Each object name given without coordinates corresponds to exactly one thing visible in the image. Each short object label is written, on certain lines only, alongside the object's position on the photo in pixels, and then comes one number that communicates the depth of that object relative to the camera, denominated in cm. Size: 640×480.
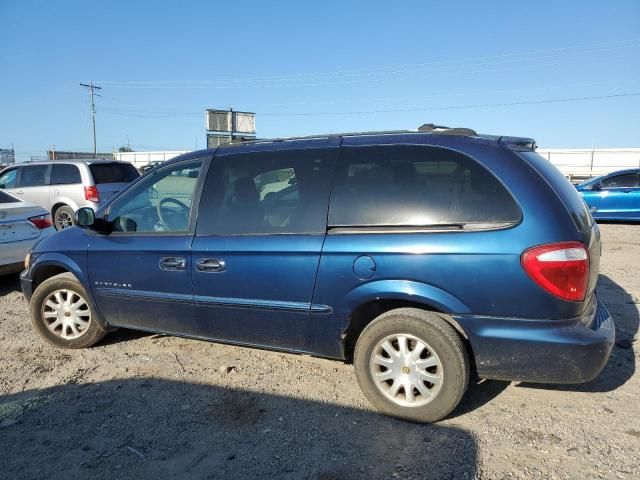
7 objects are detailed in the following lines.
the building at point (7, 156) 4359
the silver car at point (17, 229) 620
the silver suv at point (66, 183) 1037
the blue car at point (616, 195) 1216
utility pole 5109
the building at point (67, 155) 3516
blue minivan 276
